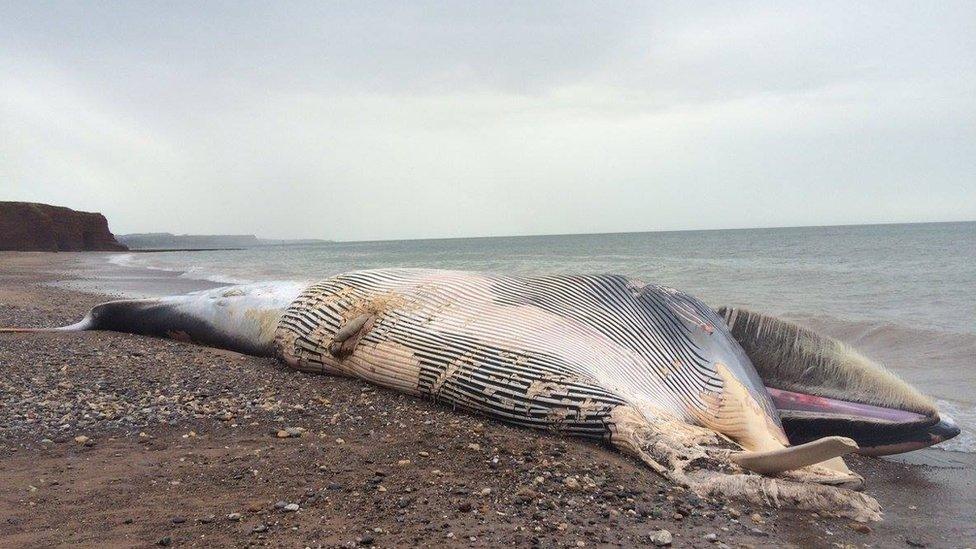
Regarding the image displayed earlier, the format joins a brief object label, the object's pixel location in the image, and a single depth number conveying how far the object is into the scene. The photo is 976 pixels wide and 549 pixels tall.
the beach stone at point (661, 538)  3.15
